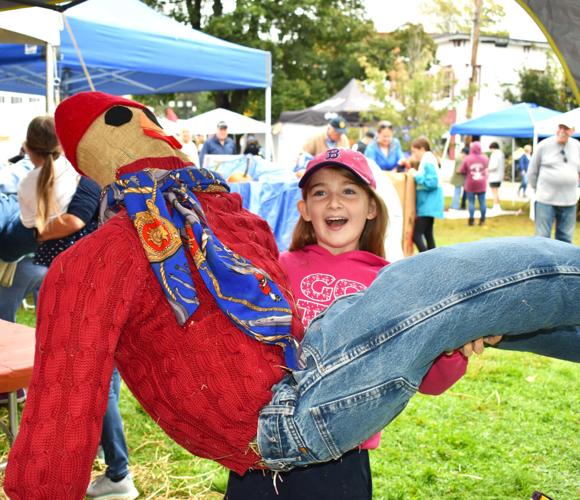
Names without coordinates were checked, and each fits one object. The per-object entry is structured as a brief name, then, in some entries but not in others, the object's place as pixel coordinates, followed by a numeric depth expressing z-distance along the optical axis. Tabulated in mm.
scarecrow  1403
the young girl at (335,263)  1983
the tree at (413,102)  28703
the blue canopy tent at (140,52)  6367
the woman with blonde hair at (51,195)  4012
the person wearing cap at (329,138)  7594
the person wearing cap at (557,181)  9039
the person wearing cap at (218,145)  13938
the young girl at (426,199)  9359
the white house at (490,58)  45062
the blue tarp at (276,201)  7215
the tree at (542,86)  33875
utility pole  27891
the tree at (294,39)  29156
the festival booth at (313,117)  24859
